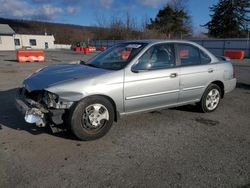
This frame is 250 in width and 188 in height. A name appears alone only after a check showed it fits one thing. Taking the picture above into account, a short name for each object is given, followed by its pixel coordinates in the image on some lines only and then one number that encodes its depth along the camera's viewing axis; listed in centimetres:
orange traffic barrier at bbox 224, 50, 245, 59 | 1990
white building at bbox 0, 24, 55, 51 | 3713
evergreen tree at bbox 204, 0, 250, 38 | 3860
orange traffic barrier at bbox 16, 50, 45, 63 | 1520
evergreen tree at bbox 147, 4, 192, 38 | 4370
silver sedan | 297
